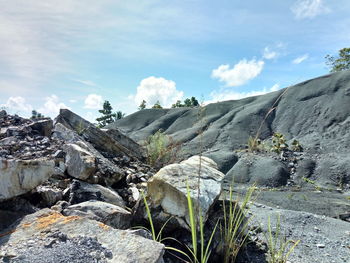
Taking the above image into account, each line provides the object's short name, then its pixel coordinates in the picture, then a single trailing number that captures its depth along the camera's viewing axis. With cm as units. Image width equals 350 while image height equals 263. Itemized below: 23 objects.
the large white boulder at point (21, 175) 194
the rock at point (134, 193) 321
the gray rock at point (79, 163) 300
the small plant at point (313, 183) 721
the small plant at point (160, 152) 536
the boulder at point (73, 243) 143
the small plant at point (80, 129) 470
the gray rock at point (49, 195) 245
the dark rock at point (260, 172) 752
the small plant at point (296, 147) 973
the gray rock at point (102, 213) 215
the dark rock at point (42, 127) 429
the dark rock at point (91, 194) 265
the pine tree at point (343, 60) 2654
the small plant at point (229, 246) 220
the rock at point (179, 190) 241
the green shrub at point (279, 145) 937
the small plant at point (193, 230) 159
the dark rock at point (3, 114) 476
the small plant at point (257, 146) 945
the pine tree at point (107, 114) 2631
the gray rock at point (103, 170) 326
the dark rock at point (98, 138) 463
